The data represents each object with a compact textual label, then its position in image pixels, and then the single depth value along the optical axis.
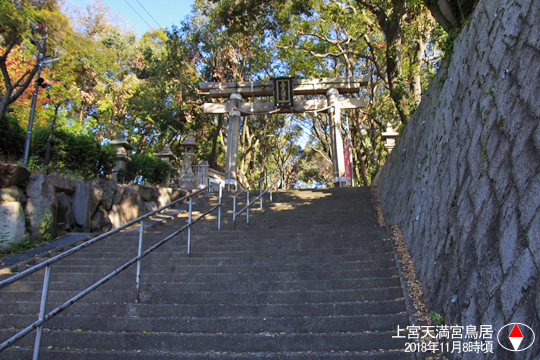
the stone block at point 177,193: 10.64
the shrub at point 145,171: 10.75
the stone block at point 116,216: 8.13
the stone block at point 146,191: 9.31
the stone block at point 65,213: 7.02
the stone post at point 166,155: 13.47
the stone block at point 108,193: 8.11
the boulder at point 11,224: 5.85
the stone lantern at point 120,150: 10.53
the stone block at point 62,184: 7.00
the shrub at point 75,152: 8.30
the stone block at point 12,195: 6.08
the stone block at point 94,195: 7.72
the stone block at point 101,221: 7.76
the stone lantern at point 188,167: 13.22
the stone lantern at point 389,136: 12.59
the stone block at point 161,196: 9.81
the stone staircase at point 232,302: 2.81
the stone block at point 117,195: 8.40
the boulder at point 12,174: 6.13
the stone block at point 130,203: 8.58
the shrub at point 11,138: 7.97
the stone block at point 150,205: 9.37
